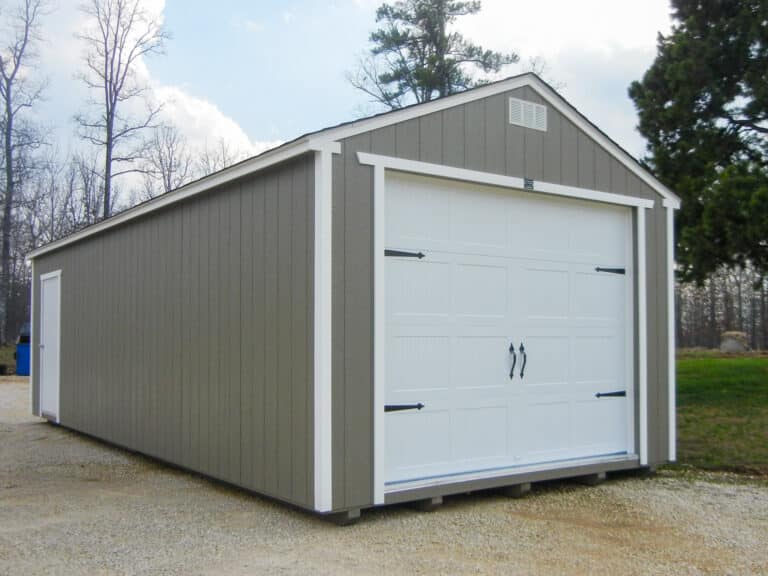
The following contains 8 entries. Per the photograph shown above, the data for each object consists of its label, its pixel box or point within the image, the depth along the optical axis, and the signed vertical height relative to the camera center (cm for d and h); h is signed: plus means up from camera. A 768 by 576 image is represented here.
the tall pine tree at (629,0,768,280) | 1043 +255
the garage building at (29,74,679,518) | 509 +1
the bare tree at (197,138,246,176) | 2509 +474
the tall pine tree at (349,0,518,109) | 1956 +627
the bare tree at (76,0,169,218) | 2156 +634
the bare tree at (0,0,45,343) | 2214 +584
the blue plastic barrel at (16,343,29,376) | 1827 -110
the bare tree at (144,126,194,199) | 2405 +445
